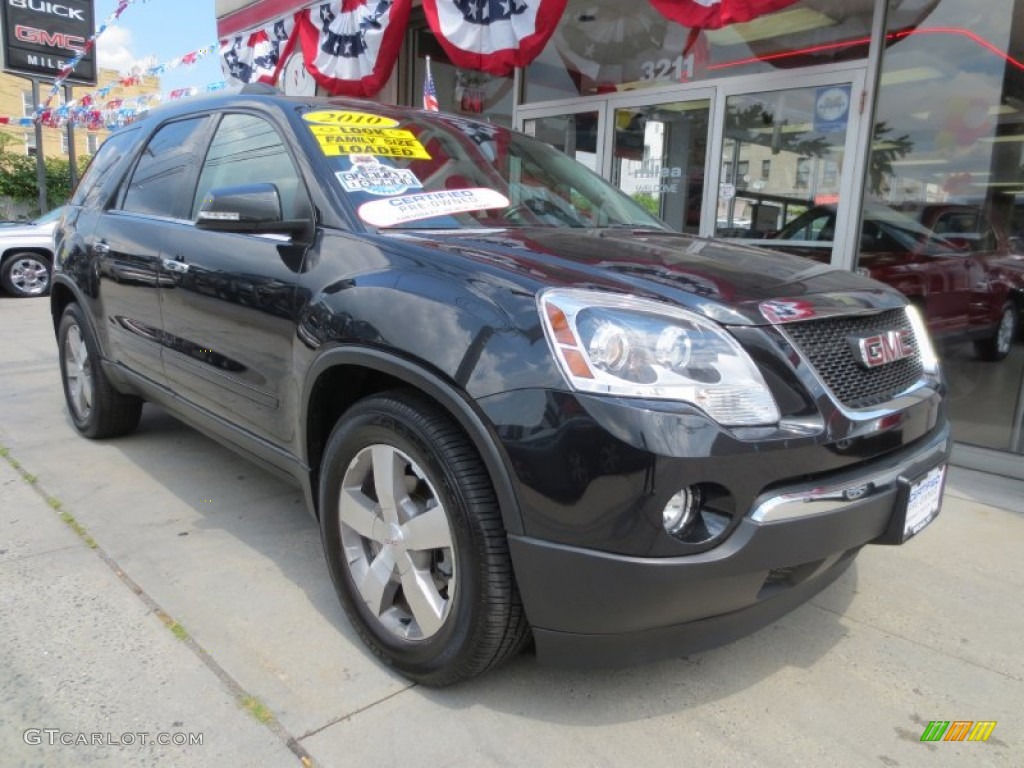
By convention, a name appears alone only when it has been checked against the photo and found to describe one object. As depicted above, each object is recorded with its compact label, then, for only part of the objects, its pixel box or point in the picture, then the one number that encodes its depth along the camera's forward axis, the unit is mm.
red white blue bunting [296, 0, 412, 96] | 7281
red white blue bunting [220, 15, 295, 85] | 8906
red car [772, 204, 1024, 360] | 4949
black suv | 1674
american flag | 6002
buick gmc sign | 15977
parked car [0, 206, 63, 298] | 11523
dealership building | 4789
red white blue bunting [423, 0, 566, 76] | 5629
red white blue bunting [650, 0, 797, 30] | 4289
